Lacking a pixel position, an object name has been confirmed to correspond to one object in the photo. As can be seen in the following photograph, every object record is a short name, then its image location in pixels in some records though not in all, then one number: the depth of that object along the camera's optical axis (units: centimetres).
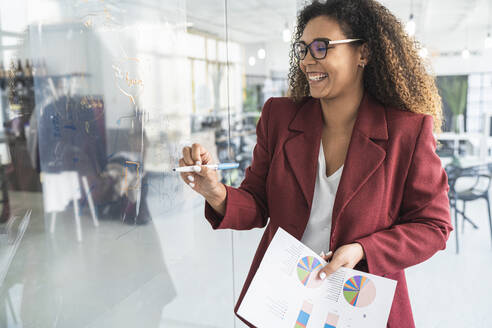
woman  104
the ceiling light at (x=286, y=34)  299
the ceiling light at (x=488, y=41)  291
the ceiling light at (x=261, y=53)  289
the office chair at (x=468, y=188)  295
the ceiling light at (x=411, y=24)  341
